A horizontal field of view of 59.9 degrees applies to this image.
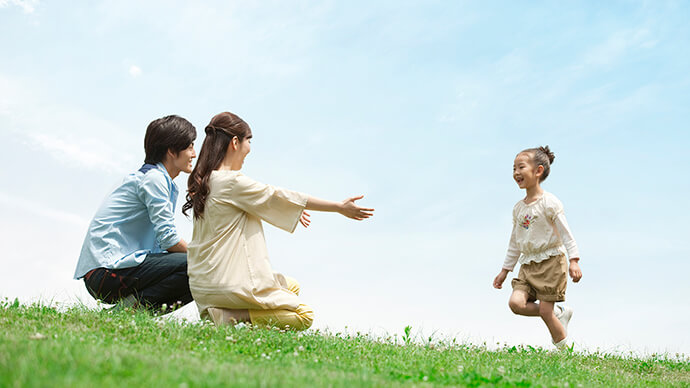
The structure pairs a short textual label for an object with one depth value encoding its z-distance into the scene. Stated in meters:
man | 7.42
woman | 6.73
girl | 8.80
